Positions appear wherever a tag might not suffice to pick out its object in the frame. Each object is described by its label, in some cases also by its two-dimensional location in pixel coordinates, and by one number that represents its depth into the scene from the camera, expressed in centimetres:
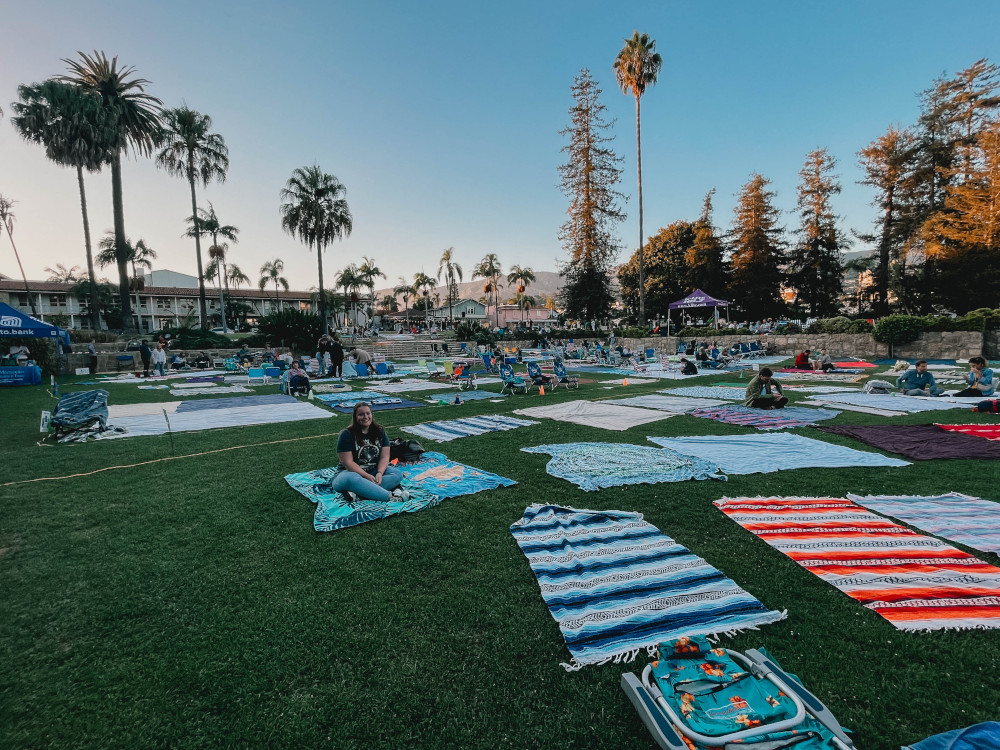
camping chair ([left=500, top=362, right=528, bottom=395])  1214
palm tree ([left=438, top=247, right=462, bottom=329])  6119
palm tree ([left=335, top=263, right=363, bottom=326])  5691
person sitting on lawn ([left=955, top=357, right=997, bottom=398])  889
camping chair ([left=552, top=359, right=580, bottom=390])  1307
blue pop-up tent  1184
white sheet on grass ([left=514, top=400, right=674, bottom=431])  807
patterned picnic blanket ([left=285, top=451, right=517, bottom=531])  407
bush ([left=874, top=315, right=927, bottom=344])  1758
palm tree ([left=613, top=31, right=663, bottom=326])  2522
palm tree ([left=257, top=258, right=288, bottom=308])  5634
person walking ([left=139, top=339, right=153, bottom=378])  1873
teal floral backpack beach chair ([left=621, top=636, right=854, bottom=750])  164
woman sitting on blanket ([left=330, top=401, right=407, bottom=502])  443
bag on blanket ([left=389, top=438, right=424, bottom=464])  579
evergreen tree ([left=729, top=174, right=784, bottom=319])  3133
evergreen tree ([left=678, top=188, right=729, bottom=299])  3303
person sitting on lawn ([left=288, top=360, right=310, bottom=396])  1247
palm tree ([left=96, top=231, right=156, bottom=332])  4319
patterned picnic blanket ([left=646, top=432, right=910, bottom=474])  525
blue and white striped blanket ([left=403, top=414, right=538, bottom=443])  738
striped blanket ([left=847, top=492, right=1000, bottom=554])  335
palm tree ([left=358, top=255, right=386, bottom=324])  5684
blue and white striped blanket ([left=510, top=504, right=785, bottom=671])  240
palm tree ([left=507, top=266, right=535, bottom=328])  6738
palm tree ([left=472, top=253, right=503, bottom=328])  6378
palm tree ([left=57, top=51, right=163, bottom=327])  2288
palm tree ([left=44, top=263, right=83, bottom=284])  5034
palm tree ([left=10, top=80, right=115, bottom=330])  2227
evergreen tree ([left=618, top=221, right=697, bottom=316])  3588
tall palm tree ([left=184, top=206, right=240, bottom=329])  3167
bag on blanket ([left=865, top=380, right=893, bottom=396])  1019
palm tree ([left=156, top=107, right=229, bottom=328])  2995
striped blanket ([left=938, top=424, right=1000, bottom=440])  625
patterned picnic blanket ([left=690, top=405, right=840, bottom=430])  750
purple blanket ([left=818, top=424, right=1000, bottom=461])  541
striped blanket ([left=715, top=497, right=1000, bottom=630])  253
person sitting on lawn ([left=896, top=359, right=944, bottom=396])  949
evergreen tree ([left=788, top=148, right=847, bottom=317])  3097
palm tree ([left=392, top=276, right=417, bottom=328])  6812
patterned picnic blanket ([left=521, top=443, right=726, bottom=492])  490
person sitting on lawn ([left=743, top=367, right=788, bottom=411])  888
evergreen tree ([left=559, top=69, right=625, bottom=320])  3306
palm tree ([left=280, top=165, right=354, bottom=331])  3098
